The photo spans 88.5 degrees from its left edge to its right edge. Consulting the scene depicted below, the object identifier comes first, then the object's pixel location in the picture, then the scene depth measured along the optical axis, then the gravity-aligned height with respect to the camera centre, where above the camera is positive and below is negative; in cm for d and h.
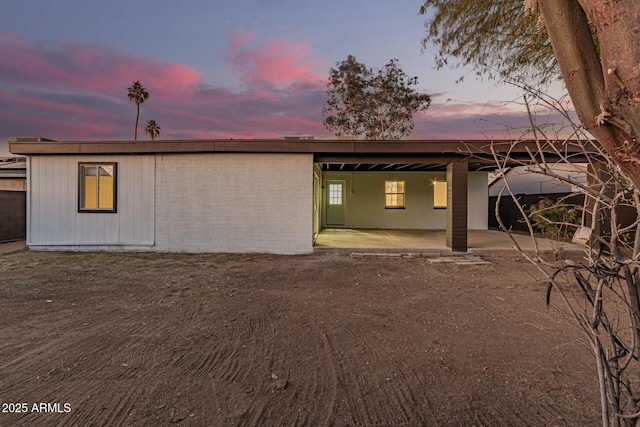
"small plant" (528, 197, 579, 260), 802 -5
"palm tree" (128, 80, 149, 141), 2994 +1058
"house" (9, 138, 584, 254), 881 +49
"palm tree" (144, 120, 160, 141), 3453 +852
